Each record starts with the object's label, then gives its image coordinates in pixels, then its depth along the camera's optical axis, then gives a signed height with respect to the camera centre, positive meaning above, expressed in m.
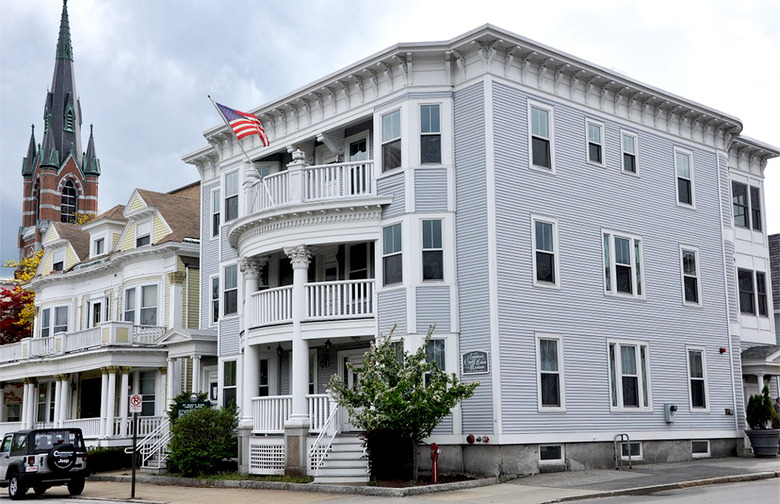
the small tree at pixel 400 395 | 21.20 +0.10
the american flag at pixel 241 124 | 27.36 +8.31
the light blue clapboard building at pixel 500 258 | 24.20 +4.08
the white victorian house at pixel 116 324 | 35.50 +3.38
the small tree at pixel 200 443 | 26.95 -1.20
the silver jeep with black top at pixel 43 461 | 24.33 -1.49
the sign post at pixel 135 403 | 23.94 +0.02
